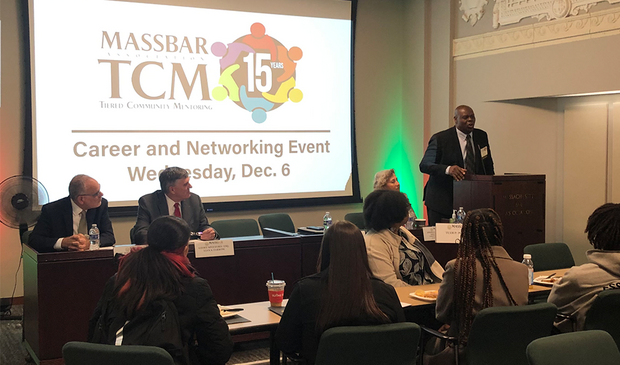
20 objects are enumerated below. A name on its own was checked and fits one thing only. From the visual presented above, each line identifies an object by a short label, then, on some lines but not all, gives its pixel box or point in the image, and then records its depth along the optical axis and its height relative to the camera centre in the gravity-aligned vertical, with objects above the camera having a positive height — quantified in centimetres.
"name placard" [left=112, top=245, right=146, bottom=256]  401 -58
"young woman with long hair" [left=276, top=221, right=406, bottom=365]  246 -55
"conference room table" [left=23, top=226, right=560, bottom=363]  383 -81
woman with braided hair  284 -55
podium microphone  558 -2
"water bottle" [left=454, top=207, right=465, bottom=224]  505 -46
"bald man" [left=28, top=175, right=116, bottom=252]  421 -38
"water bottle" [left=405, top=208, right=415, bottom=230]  496 -52
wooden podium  504 -36
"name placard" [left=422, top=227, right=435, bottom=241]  489 -59
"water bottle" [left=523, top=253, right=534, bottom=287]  378 -67
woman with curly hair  355 -48
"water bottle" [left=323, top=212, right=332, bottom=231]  500 -50
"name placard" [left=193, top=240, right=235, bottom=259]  422 -61
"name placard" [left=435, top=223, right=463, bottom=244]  466 -55
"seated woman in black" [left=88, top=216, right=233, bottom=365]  232 -55
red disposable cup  317 -68
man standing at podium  554 +1
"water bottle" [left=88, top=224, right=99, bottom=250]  423 -53
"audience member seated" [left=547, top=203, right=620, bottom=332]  306 -57
